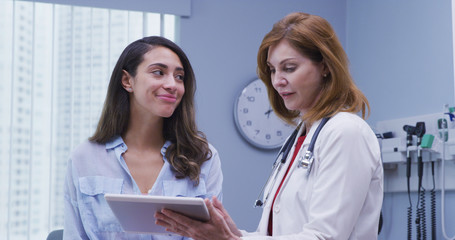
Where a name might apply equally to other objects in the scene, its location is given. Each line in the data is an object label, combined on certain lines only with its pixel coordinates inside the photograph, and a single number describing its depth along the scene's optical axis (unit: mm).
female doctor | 1260
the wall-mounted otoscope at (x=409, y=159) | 2938
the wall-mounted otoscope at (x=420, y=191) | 2839
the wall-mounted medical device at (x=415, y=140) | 2730
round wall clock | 3623
